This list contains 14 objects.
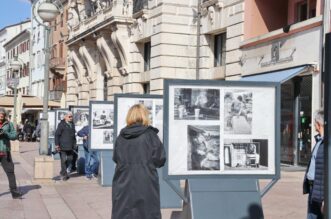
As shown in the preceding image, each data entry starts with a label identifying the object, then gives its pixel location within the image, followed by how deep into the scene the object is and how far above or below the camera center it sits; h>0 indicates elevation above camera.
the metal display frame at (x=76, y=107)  18.18 -0.06
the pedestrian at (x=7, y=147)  10.59 -0.80
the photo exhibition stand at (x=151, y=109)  8.95 -0.12
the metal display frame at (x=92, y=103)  13.73 +0.06
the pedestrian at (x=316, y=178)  5.93 -0.75
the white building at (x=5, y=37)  88.81 +10.83
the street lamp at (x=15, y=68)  31.06 +2.05
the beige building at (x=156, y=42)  23.22 +3.05
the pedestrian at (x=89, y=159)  14.83 -1.42
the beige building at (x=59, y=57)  47.25 +4.20
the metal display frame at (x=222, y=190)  6.57 -0.98
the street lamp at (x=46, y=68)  14.40 +0.95
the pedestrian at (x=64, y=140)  14.32 -0.87
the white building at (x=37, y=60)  61.69 +5.00
